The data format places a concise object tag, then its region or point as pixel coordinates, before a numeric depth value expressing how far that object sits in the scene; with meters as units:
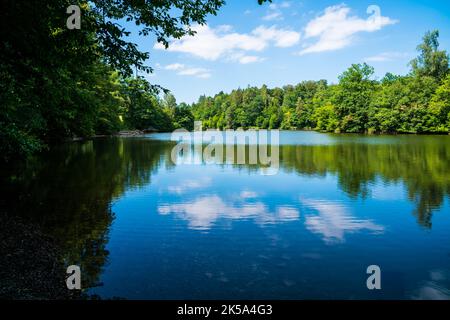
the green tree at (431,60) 92.31
